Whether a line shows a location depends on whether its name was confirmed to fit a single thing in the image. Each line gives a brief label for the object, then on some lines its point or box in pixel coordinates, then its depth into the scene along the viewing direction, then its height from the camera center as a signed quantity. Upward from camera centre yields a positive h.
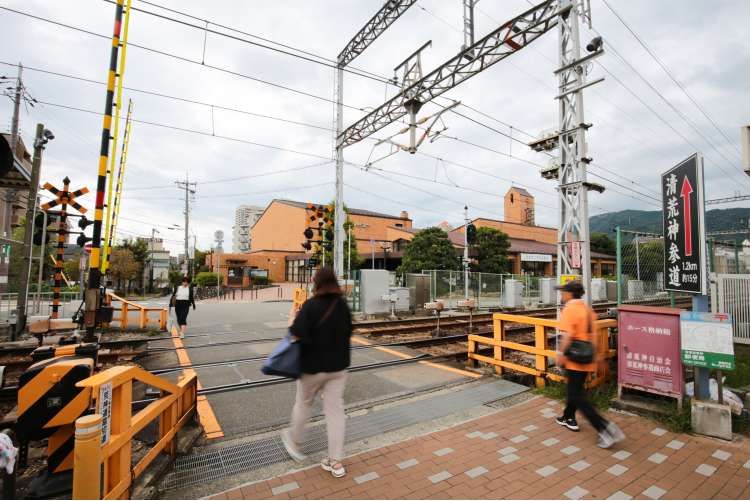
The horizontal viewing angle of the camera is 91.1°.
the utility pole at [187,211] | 35.55 +6.14
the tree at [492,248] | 32.69 +2.38
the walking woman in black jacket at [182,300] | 10.09 -0.80
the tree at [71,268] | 34.16 +0.22
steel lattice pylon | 6.24 +2.01
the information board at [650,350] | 4.20 -0.89
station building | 43.10 +4.20
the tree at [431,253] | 29.80 +1.72
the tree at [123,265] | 29.45 +0.49
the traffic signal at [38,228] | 10.23 +1.18
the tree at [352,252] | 35.85 +2.08
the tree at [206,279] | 39.91 -0.82
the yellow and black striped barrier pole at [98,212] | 4.59 +0.76
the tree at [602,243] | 60.66 +5.40
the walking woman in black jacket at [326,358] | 3.13 -0.73
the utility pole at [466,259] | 16.66 +0.69
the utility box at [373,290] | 13.79 -0.64
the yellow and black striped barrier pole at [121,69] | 5.28 +2.91
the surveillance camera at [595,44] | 5.94 +3.77
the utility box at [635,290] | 15.32 -0.63
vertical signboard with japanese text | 4.43 +0.63
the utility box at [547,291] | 21.47 -0.93
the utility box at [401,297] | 14.65 -0.94
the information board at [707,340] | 3.74 -0.66
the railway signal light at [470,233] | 16.75 +1.88
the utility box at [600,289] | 24.05 -0.89
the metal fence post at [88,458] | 2.07 -1.07
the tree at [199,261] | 58.31 +1.76
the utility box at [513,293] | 18.88 -0.95
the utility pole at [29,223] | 9.42 +1.22
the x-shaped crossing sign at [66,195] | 9.74 +2.00
